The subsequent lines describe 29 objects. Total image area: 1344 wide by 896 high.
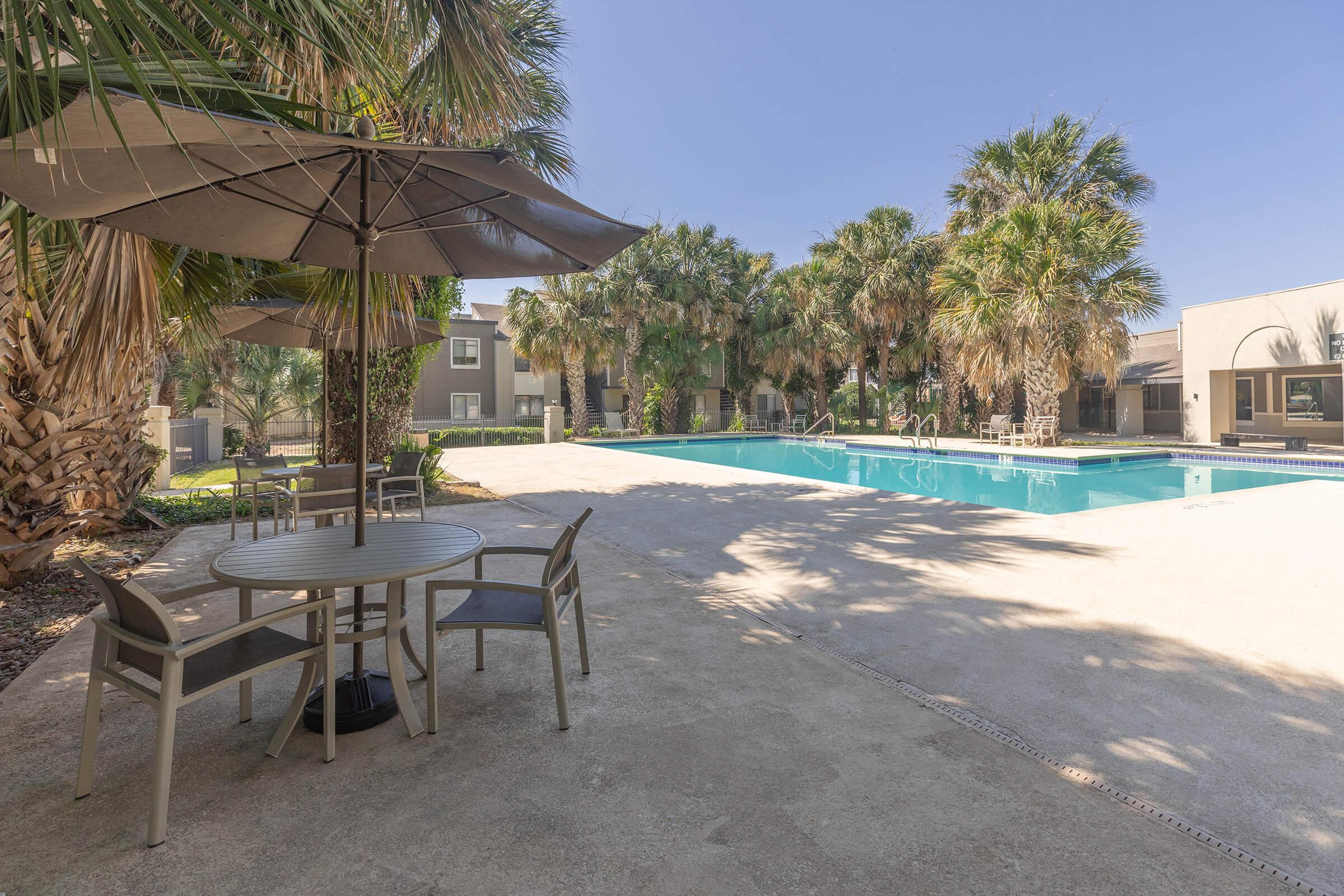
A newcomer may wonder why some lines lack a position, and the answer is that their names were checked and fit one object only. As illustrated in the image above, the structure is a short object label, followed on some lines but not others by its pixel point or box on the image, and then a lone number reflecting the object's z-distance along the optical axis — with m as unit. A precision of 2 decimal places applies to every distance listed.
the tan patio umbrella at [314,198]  2.11
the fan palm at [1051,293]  15.29
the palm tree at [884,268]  22.28
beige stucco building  15.80
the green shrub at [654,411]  24.39
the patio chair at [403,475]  6.51
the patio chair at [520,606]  2.64
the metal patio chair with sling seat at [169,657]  1.99
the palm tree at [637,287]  21.95
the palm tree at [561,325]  21.11
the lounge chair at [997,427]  18.64
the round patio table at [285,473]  6.36
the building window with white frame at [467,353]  27.78
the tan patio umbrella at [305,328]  5.71
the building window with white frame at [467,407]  27.98
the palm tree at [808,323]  23.16
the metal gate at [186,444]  12.17
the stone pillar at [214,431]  15.45
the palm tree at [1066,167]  17.70
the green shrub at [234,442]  16.69
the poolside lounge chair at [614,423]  25.03
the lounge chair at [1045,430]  17.09
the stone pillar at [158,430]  10.09
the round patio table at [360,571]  2.36
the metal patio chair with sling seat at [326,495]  5.45
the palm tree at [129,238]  2.54
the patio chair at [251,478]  6.44
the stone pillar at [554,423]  20.67
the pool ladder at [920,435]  18.67
